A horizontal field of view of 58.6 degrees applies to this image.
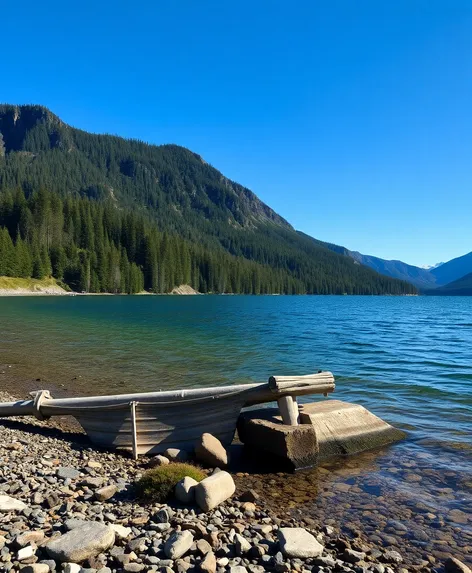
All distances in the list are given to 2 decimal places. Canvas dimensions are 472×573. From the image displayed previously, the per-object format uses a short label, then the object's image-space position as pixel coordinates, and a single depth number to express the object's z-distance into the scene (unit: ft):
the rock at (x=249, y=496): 30.04
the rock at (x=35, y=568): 18.88
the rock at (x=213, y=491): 27.04
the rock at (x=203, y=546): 21.62
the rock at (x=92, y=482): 30.41
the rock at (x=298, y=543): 22.21
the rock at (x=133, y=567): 19.77
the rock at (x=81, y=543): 20.29
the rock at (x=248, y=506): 28.19
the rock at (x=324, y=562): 21.83
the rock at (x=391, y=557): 23.89
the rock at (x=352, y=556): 22.90
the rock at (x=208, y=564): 19.95
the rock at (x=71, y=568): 19.34
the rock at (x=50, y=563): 19.53
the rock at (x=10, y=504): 25.12
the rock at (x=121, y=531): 22.67
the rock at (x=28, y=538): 21.26
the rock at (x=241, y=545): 22.18
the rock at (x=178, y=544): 21.21
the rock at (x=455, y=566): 22.56
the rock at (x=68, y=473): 32.07
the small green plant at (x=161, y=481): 28.25
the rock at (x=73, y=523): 23.11
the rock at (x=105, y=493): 28.30
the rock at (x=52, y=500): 26.68
